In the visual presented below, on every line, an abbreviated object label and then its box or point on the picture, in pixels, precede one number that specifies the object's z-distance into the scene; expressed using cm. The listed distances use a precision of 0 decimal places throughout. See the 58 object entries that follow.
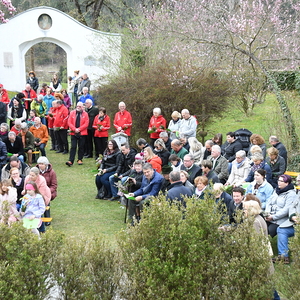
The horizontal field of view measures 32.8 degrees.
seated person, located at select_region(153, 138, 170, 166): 1236
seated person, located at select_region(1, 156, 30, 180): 1107
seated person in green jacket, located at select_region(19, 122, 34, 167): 1477
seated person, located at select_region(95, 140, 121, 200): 1253
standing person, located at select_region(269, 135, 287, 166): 1142
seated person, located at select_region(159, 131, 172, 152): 1319
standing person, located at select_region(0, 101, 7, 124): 1644
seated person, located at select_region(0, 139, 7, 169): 1272
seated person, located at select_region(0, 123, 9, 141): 1388
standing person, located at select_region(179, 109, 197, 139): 1415
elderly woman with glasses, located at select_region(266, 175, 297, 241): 867
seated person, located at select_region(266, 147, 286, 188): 1073
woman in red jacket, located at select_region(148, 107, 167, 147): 1491
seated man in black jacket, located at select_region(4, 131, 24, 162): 1372
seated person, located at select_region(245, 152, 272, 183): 1048
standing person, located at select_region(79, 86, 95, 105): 1787
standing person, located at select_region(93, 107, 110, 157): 1598
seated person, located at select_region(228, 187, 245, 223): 826
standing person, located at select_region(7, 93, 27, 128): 1689
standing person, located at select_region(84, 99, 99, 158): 1667
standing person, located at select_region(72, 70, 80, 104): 2150
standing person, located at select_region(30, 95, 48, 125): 1778
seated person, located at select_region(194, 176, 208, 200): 888
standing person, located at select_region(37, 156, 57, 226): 1084
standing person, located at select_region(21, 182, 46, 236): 926
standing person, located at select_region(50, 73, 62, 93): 2175
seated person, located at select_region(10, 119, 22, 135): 1486
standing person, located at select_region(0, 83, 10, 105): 1891
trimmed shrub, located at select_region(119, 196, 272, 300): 596
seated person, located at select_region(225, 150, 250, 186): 1084
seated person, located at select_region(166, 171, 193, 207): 862
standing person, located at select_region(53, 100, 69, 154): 1688
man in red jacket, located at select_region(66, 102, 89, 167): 1595
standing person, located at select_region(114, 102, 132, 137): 1576
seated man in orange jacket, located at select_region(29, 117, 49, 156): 1561
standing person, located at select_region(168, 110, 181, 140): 1454
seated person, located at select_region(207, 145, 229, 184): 1142
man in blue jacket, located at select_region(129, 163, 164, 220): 1006
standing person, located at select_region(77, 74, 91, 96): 2003
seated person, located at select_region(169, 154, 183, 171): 1102
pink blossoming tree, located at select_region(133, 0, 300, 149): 1446
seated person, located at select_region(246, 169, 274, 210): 924
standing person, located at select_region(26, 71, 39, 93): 2209
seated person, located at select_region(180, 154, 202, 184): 1049
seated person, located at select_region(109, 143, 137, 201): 1229
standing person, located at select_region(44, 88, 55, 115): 1836
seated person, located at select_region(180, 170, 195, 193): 971
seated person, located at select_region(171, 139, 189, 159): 1203
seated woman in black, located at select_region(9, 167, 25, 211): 1038
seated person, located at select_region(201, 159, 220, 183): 1003
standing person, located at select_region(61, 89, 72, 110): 1984
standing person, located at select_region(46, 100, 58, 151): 1719
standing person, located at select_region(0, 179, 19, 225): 942
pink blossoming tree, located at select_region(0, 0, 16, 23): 1728
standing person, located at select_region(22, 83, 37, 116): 1947
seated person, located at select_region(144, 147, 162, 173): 1133
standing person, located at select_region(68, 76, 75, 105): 2195
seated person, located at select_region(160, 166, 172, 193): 1083
